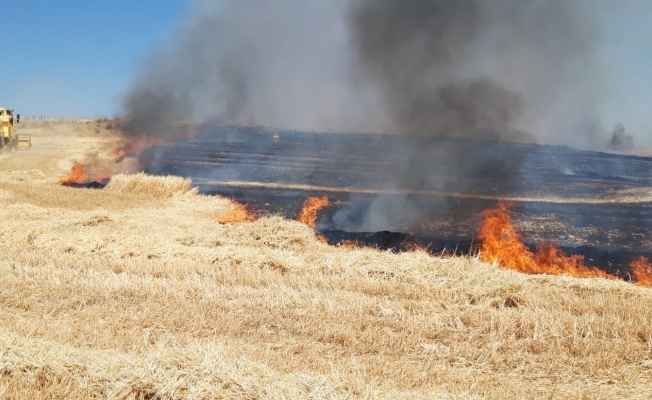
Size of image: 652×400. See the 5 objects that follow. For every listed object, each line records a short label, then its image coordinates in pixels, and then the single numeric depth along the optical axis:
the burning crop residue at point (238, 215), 17.35
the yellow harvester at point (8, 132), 40.75
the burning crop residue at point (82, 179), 25.62
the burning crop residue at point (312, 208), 18.08
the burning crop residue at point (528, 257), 12.29
